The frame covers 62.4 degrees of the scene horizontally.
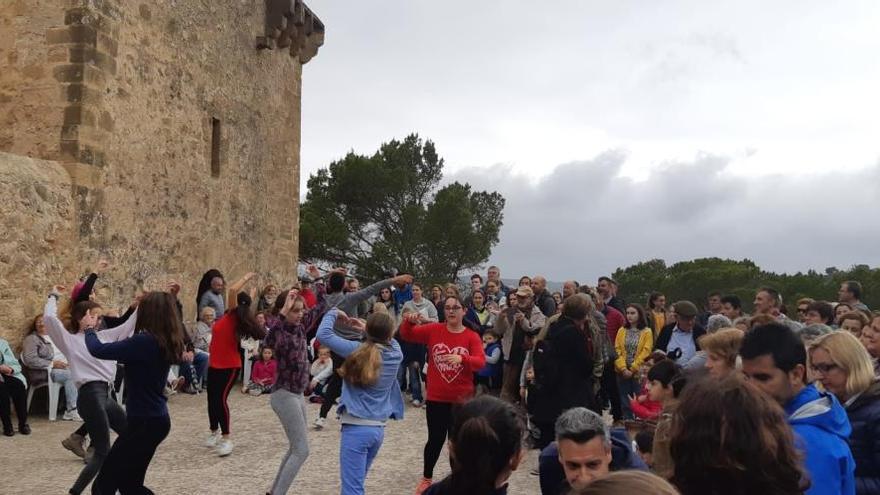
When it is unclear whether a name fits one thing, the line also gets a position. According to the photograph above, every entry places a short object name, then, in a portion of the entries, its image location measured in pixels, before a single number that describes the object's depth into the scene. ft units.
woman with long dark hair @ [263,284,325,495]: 15.97
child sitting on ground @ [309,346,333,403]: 32.19
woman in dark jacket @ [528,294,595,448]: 17.58
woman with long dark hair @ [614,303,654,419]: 25.22
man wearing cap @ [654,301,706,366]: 23.52
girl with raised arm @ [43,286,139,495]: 16.12
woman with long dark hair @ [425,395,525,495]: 7.55
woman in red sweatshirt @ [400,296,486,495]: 17.72
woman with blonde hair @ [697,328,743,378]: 11.51
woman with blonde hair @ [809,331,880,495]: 9.36
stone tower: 27.58
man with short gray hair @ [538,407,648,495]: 8.41
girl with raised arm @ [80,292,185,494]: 13.35
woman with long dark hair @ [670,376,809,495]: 6.01
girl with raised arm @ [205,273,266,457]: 21.26
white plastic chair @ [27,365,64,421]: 26.43
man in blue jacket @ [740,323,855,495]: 7.37
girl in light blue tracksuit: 14.30
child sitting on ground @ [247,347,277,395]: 35.06
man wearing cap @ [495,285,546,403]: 25.05
